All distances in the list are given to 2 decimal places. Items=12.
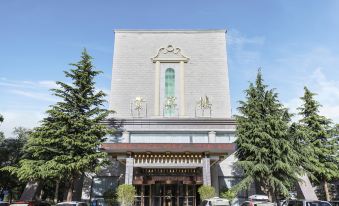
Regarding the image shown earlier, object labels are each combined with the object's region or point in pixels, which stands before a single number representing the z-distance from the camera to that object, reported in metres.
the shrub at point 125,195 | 17.52
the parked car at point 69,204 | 14.88
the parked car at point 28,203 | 15.65
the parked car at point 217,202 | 14.72
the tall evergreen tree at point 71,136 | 17.98
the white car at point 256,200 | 14.49
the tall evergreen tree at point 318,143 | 22.60
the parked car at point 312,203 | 15.20
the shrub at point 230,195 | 20.52
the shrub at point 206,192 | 18.05
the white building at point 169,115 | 20.22
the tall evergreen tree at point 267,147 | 19.48
